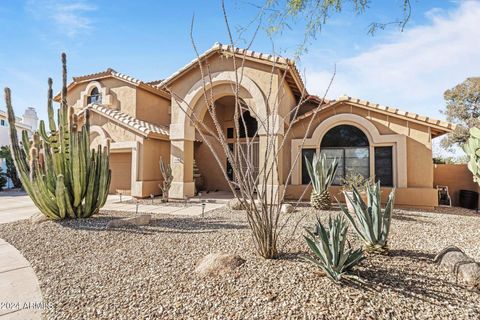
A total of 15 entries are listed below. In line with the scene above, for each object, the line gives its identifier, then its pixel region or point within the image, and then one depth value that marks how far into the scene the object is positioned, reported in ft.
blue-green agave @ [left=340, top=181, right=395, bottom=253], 14.46
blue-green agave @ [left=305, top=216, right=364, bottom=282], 10.82
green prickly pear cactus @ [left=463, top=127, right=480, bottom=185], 21.24
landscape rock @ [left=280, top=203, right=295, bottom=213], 29.09
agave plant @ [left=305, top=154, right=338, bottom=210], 30.96
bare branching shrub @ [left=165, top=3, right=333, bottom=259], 12.94
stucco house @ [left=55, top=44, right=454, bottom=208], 34.99
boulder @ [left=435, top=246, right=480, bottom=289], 11.04
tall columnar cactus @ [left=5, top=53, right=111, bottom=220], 22.91
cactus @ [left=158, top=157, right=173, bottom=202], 38.09
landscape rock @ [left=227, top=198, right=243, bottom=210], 32.01
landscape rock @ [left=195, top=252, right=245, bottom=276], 11.98
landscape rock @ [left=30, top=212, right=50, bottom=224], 23.85
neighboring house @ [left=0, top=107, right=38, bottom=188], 99.17
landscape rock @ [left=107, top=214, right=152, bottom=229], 21.90
